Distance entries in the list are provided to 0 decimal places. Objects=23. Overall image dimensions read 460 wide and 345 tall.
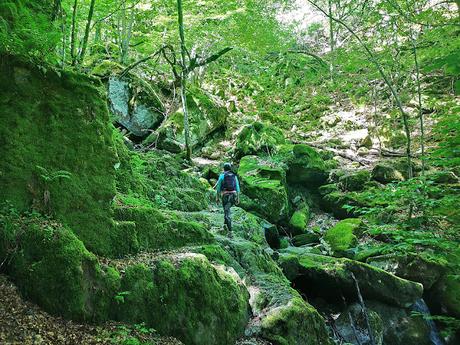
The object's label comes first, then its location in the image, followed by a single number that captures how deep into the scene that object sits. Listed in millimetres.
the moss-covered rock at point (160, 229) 6246
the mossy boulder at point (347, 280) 9375
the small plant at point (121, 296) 4734
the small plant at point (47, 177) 4926
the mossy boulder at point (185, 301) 5051
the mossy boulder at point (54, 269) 4148
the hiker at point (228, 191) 9211
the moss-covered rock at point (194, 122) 16359
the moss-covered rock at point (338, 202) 14777
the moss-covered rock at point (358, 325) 8852
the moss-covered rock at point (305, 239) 13344
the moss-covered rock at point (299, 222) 14086
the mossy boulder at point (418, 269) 10617
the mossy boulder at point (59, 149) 4859
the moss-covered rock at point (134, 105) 16375
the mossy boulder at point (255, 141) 18203
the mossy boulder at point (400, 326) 9484
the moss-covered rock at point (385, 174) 15883
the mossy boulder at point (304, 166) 16938
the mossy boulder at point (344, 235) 12172
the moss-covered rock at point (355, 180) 16016
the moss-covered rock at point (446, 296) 10203
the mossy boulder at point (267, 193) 13984
